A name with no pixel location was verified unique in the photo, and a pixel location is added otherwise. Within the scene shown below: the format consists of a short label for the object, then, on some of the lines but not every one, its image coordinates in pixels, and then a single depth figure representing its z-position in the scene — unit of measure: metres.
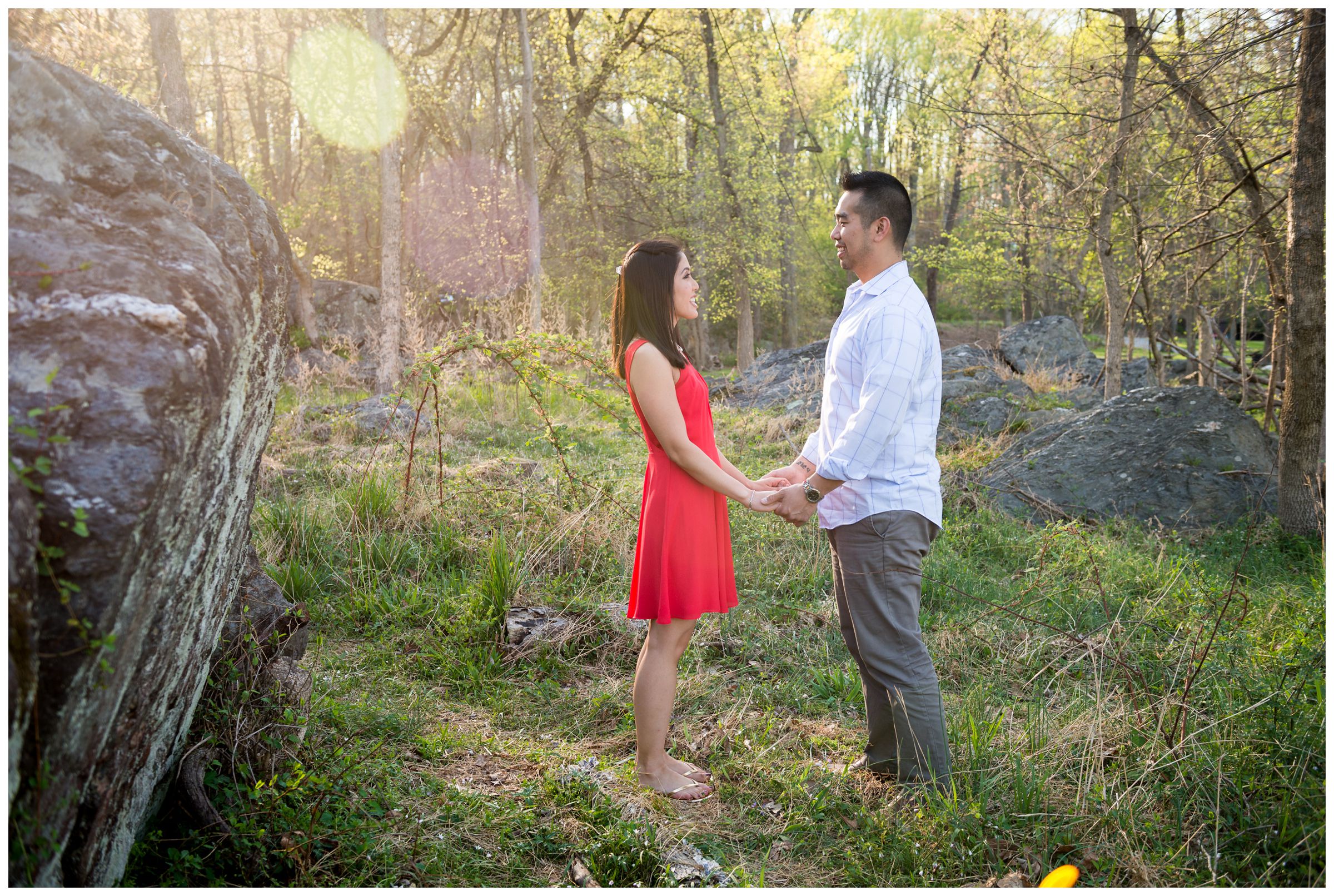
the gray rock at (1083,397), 10.85
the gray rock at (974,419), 9.06
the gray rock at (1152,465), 6.47
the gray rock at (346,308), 17.97
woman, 2.90
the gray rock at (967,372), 10.75
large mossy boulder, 1.58
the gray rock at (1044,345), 14.30
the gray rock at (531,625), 4.18
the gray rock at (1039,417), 9.23
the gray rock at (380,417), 7.75
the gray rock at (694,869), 2.59
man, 2.72
